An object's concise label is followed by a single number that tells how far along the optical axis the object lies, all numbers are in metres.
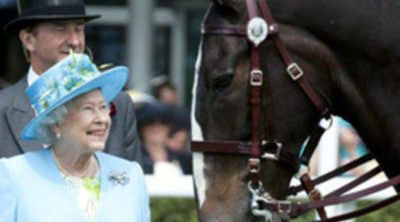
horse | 9.85
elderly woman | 8.98
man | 10.46
